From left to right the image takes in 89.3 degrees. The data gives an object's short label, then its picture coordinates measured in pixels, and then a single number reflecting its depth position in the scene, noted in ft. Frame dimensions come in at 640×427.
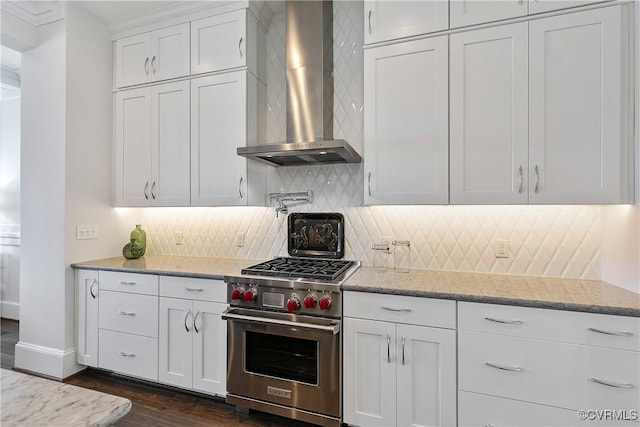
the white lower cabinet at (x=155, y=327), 7.21
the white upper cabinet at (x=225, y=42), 8.17
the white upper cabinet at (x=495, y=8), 5.83
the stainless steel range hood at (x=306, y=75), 7.82
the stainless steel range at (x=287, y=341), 6.21
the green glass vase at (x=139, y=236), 9.57
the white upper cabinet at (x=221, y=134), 8.19
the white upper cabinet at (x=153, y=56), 8.75
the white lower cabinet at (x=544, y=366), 4.75
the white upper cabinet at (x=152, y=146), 8.78
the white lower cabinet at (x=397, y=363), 5.62
